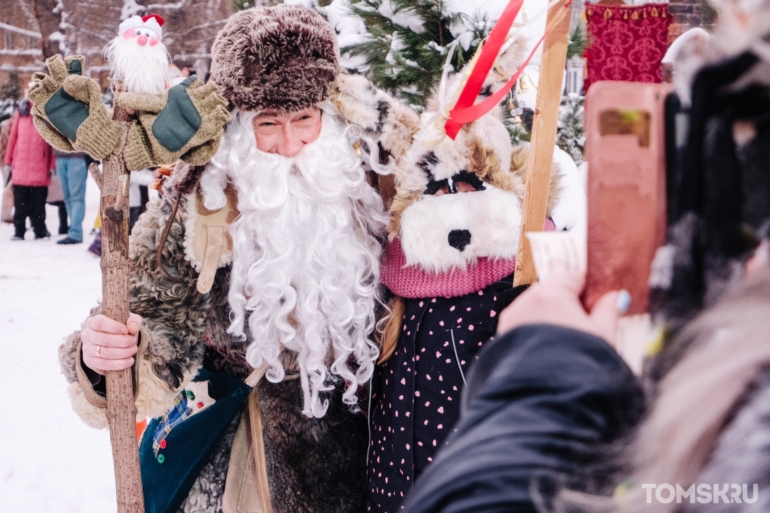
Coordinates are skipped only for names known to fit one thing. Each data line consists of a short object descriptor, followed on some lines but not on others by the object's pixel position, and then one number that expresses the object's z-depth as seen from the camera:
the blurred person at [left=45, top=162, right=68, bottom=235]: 8.43
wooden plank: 1.37
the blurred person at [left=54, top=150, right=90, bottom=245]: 8.11
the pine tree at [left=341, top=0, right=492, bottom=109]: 2.20
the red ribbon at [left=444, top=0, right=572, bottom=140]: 1.49
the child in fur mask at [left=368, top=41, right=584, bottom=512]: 1.62
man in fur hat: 1.72
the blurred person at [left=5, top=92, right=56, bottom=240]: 7.92
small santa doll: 1.53
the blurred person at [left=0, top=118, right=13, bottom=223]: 9.05
